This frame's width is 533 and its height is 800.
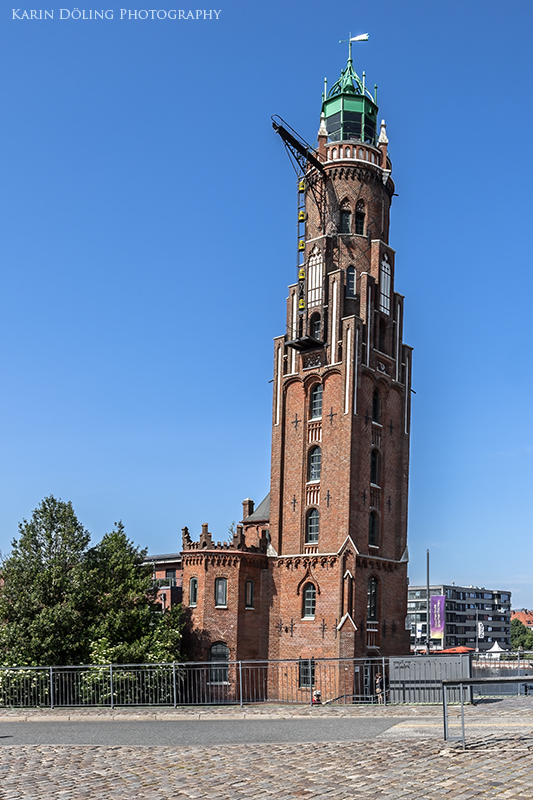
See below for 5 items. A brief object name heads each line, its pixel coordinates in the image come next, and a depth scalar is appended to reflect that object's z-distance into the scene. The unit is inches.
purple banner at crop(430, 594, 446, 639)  3687.0
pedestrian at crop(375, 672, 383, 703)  1410.8
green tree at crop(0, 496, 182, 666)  1348.4
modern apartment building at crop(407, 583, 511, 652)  5506.9
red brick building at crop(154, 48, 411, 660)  1649.9
